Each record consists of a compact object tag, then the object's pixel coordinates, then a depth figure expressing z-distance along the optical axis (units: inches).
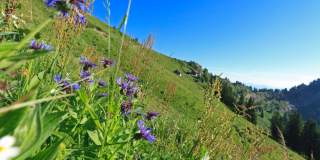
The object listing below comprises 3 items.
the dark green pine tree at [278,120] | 1985.7
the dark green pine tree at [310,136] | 1794.1
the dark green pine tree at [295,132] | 1845.7
